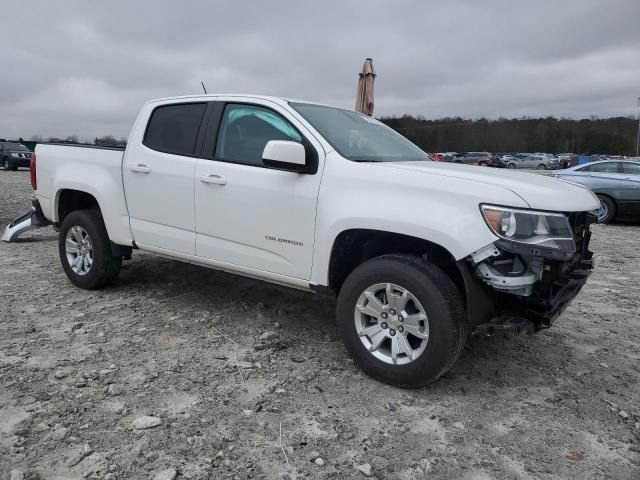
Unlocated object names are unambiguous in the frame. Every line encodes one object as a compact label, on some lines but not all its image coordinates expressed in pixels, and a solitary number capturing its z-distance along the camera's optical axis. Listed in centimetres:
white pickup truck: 293
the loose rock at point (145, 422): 273
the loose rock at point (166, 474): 233
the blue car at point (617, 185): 1046
